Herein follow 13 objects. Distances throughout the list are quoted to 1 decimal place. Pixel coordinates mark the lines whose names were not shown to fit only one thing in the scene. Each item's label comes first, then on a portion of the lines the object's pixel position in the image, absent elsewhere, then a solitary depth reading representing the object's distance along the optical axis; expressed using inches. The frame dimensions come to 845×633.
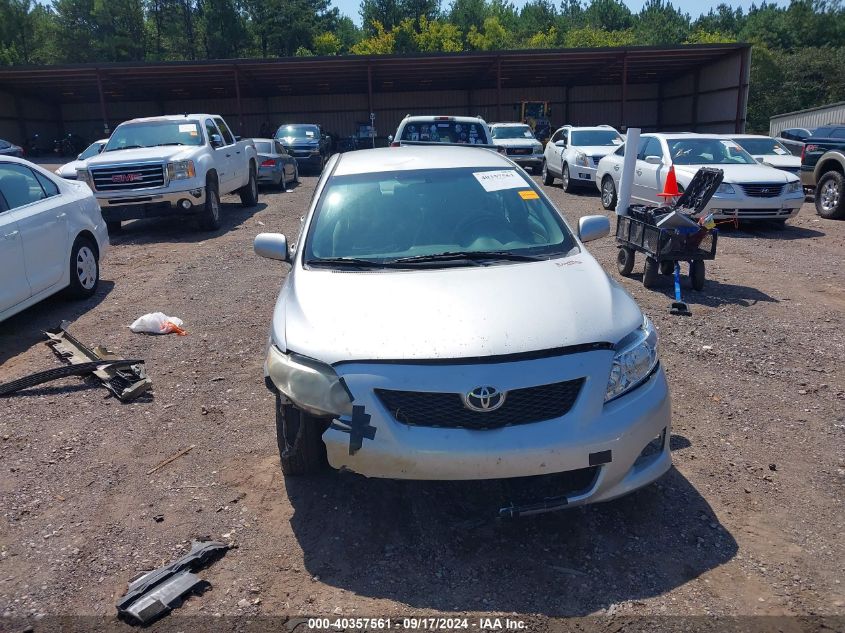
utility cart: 284.7
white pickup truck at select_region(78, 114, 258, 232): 447.8
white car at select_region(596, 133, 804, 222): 445.1
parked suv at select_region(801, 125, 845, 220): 501.0
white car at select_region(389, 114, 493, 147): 508.4
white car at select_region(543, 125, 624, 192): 657.6
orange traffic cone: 307.1
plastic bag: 260.7
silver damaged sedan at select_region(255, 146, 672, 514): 116.5
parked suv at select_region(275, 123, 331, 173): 978.7
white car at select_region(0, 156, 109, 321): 246.1
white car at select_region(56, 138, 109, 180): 541.3
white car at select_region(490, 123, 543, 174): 909.2
